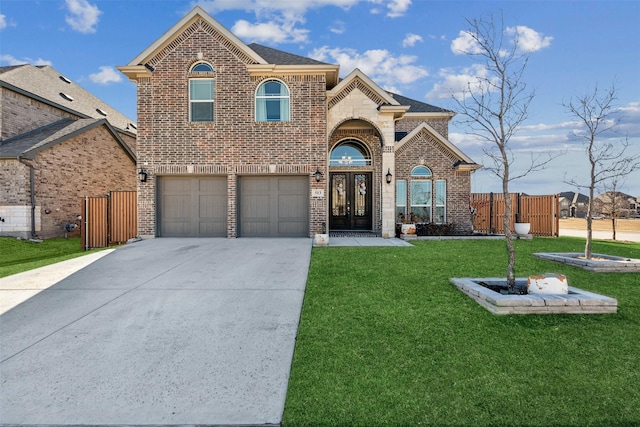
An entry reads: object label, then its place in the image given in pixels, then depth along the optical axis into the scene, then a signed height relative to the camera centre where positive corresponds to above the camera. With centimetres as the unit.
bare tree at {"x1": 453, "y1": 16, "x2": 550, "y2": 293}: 537 +122
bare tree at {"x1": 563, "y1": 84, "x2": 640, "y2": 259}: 777 +115
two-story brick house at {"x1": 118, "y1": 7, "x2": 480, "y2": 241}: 1200 +291
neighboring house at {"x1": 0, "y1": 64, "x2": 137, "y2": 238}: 1405 +276
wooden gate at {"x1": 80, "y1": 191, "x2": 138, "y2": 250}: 1284 -43
